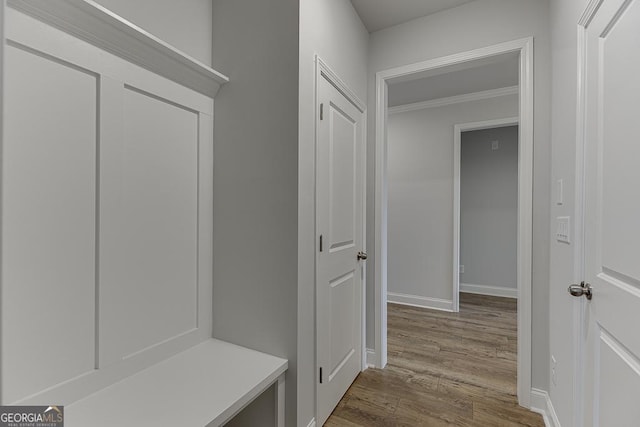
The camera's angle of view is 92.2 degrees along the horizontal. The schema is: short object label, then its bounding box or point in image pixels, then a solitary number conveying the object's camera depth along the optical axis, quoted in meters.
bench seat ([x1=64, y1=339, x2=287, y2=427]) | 1.07
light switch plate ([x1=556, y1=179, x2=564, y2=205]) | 1.58
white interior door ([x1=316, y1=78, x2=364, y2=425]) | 1.70
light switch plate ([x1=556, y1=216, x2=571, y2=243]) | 1.47
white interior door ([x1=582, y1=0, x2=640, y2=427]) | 0.92
